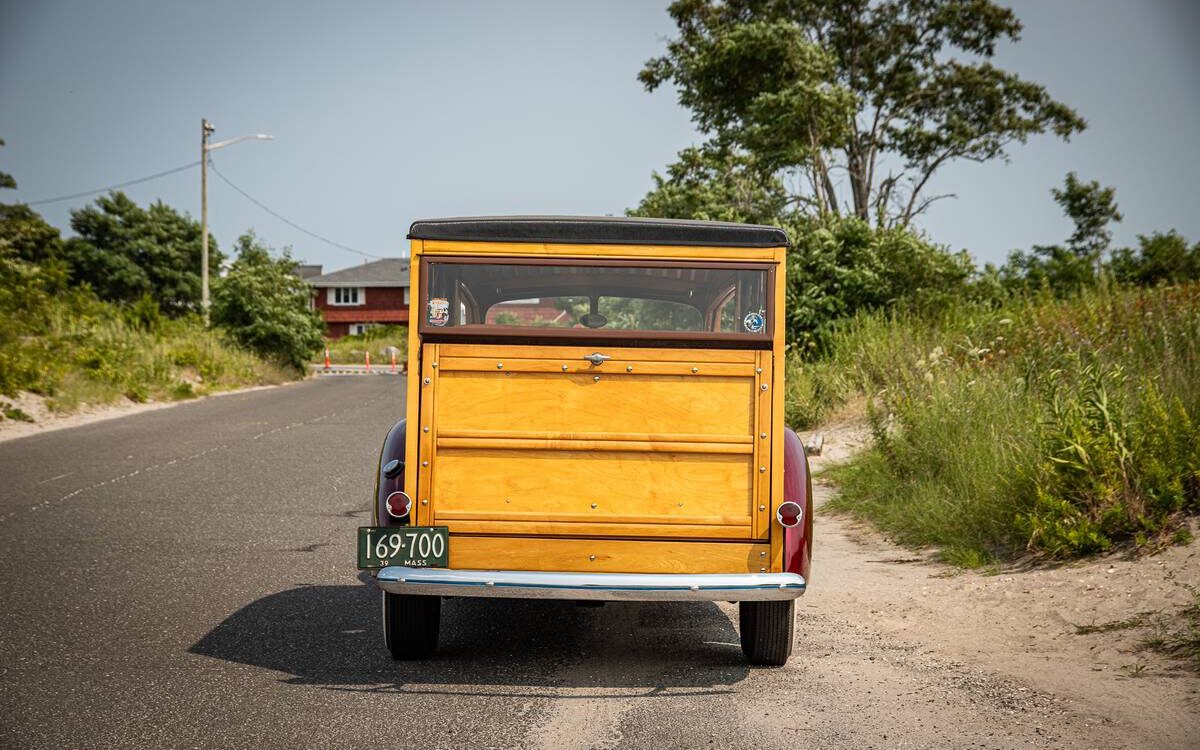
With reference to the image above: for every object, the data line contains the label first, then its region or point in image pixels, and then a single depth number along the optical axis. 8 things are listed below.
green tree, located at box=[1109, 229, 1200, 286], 25.75
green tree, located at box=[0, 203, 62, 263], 34.56
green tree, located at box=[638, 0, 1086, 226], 23.12
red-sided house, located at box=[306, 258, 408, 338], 71.31
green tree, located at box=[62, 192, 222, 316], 48.59
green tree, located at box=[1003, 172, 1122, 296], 37.09
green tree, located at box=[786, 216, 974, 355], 17.27
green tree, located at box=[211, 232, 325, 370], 31.38
